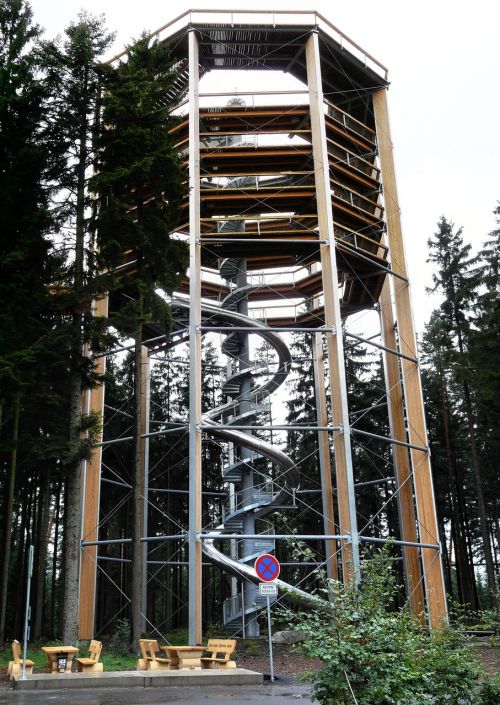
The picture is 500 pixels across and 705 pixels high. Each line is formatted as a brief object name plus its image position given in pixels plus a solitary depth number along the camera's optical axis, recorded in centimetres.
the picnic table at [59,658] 1172
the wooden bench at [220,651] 1230
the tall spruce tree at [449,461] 3130
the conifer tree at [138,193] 1538
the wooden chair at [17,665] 1158
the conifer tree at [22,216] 1496
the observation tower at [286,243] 1938
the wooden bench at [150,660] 1227
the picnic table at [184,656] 1239
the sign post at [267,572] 1083
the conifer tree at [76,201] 1455
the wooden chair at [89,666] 1176
